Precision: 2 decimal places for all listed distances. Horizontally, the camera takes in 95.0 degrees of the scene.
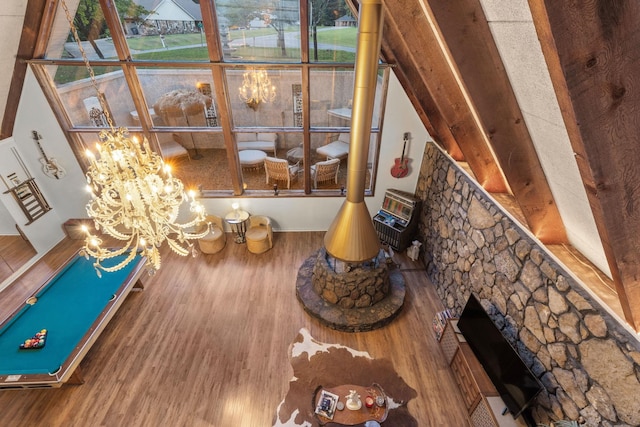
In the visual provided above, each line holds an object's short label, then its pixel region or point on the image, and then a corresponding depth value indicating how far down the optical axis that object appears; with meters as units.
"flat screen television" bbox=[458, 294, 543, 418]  2.62
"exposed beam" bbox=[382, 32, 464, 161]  3.88
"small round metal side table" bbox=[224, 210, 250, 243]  5.70
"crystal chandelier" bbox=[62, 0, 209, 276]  2.63
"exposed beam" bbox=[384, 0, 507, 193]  2.64
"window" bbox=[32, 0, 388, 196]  4.30
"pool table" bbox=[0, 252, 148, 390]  3.12
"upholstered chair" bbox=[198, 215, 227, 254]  5.57
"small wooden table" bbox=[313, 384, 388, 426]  3.04
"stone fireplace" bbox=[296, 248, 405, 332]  4.32
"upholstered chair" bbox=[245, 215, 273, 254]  5.62
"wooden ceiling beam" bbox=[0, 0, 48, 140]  3.84
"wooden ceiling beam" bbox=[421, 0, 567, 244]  1.82
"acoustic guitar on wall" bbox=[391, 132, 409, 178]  5.56
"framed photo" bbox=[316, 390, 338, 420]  3.07
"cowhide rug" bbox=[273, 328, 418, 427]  3.38
